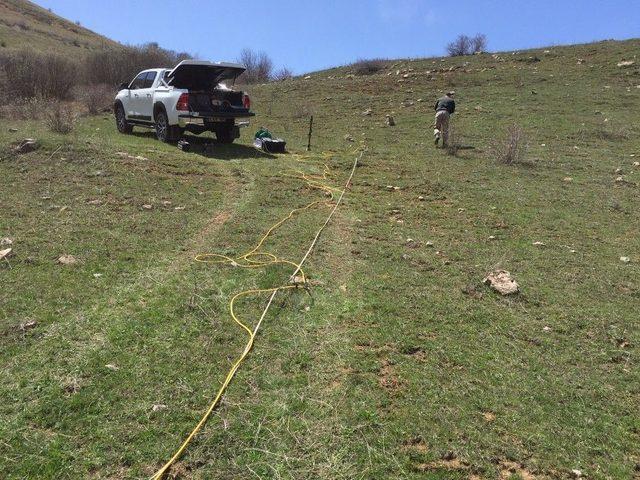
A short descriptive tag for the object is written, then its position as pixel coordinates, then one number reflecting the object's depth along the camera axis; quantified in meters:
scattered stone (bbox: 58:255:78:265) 4.75
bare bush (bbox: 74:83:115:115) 18.52
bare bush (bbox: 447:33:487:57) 37.12
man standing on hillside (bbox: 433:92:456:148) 13.66
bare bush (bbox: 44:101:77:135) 10.88
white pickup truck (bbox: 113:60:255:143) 10.78
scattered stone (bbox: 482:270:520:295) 4.91
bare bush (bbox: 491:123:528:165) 11.65
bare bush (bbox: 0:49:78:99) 20.34
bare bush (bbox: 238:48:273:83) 38.12
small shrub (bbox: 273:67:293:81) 36.37
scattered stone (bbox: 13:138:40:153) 8.46
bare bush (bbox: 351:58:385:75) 31.90
